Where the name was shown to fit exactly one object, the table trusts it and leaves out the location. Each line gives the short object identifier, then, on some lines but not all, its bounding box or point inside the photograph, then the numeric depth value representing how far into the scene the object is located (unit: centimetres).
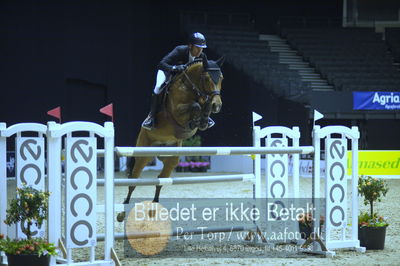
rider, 1149
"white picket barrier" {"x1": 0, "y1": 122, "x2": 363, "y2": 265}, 805
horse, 1093
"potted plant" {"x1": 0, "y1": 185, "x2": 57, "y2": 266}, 773
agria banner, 3337
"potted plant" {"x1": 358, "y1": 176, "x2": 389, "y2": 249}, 1040
